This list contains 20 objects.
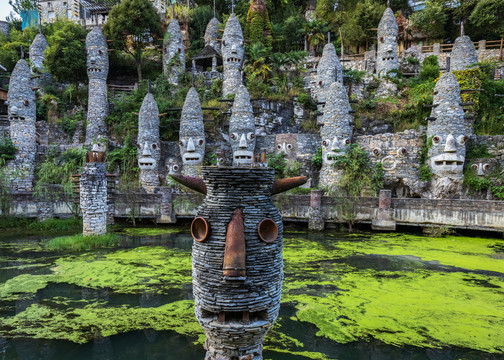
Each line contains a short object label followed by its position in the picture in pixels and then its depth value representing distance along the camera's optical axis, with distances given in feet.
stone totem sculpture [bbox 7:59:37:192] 53.21
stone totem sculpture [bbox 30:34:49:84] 74.43
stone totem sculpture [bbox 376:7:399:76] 63.52
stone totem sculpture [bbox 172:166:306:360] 9.60
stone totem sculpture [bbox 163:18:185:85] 72.23
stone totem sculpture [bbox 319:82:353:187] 47.85
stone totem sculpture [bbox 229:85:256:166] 52.11
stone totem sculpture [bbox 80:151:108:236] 34.58
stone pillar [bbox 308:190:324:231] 41.48
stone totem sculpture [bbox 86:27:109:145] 64.44
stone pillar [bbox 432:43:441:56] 69.50
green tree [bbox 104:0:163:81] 69.77
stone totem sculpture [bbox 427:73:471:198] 41.16
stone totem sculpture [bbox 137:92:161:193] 54.44
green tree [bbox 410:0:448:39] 71.15
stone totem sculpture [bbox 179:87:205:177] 53.82
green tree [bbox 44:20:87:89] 66.44
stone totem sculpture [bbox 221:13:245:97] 66.80
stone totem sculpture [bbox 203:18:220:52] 79.66
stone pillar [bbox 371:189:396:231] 39.11
